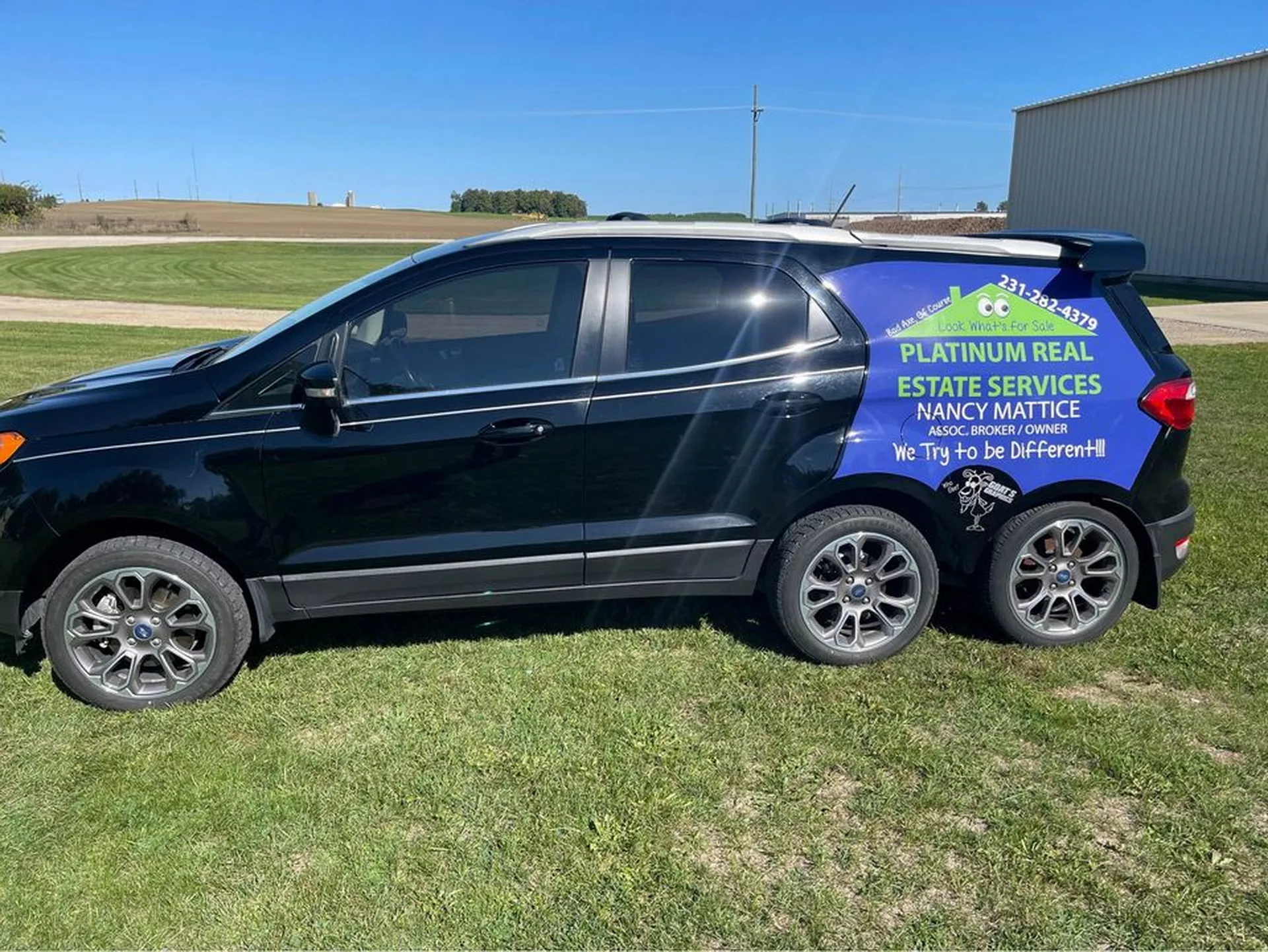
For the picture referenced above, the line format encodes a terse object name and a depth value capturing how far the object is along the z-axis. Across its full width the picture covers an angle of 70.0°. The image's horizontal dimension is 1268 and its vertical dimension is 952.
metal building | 25.06
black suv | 3.46
